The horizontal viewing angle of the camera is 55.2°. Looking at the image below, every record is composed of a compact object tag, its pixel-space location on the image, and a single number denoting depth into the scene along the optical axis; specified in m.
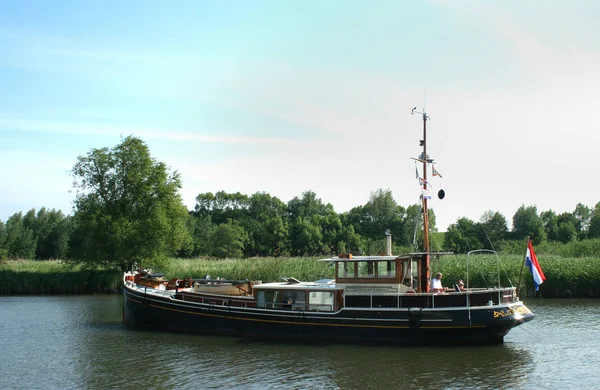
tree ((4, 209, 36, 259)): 83.97
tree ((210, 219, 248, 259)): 81.12
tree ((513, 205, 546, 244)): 92.56
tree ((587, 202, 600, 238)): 88.00
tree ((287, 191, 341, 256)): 90.56
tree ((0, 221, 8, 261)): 58.96
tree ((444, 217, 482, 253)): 81.19
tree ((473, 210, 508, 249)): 96.78
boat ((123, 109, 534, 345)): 21.95
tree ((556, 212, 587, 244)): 91.66
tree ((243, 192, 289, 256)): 91.88
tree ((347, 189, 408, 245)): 92.31
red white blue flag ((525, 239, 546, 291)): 22.45
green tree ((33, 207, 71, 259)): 91.25
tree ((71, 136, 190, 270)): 48.66
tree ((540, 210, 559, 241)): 95.88
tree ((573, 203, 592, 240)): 103.00
